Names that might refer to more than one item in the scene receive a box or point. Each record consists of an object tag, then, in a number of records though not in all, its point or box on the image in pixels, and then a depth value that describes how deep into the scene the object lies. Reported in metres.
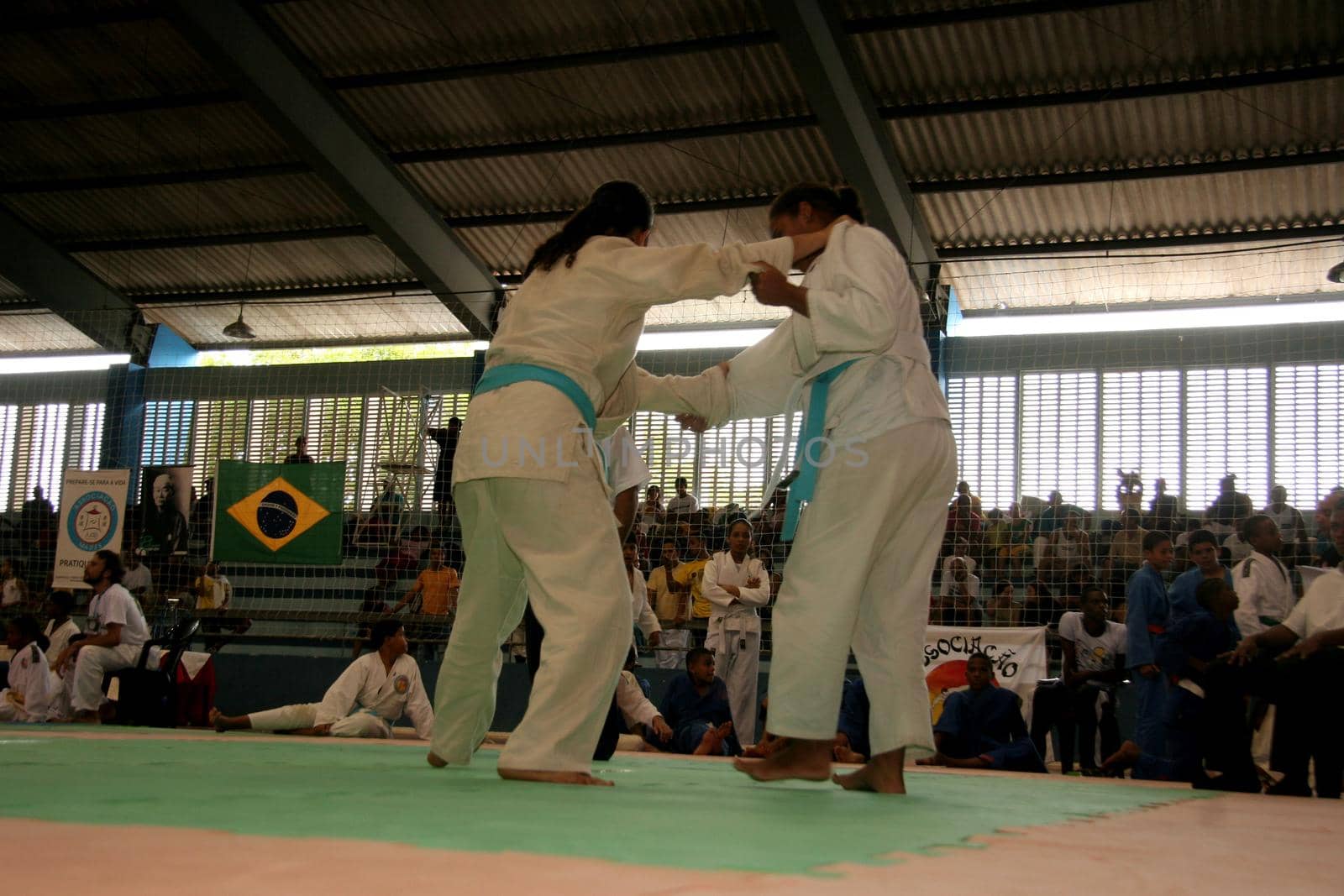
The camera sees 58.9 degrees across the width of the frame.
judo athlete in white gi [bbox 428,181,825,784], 2.53
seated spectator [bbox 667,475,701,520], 11.20
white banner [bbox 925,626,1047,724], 8.08
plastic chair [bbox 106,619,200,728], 7.89
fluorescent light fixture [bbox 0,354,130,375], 15.99
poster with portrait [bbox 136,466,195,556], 10.65
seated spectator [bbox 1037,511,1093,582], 9.12
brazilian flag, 9.48
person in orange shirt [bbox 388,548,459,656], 9.85
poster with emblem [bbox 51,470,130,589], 10.15
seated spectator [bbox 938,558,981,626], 8.88
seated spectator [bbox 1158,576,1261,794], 4.38
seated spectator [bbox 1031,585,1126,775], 7.23
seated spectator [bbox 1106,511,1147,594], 9.05
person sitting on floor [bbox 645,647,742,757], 6.68
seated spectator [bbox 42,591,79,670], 8.66
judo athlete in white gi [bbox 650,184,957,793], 2.67
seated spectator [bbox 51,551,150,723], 7.95
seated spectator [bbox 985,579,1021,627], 8.72
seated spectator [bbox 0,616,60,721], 7.99
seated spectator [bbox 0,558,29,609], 11.25
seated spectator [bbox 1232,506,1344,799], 4.13
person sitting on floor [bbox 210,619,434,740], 6.58
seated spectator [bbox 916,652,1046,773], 6.16
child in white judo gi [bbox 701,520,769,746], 8.50
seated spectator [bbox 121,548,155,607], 11.05
